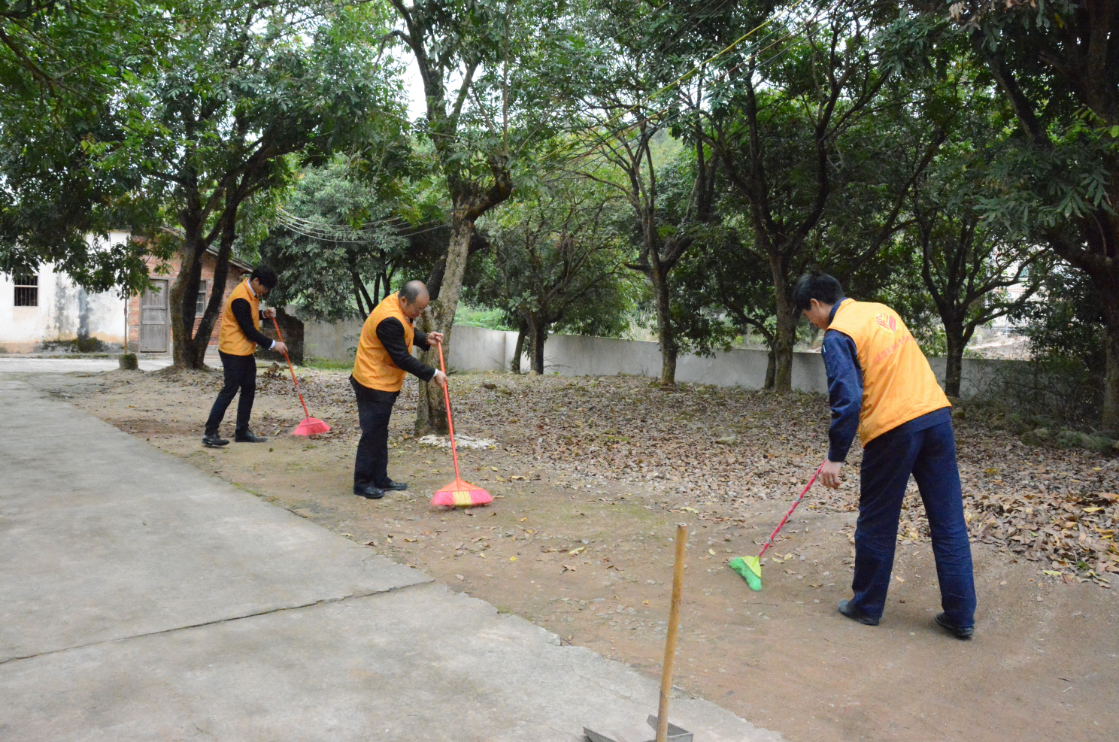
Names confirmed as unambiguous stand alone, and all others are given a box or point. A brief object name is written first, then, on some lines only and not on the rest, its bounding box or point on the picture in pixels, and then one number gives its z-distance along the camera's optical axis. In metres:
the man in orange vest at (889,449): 4.02
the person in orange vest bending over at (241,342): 8.16
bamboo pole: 2.63
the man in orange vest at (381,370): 6.27
